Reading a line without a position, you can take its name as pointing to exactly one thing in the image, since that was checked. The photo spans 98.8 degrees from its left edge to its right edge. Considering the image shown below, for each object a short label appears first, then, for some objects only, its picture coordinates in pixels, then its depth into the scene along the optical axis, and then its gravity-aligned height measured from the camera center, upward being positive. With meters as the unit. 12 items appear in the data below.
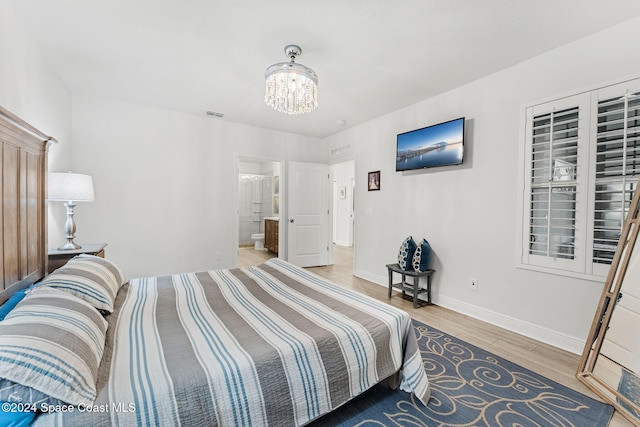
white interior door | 5.06 -0.14
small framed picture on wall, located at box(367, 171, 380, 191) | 4.23 +0.43
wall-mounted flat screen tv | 3.05 +0.77
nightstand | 2.33 -0.47
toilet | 7.09 -0.91
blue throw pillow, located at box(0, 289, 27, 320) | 1.38 -0.55
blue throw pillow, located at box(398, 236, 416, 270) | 3.40 -0.55
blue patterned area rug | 1.53 -1.17
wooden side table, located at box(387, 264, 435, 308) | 3.22 -0.93
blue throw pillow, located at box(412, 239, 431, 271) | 3.28 -0.58
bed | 0.92 -0.66
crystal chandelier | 2.18 +1.00
